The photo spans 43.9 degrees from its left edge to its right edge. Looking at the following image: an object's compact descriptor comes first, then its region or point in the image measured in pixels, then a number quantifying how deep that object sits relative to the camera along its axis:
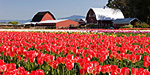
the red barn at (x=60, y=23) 61.38
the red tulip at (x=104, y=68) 2.89
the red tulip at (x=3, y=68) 2.91
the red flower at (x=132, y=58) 3.68
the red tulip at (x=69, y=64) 3.04
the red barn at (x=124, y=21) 48.03
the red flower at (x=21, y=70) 2.75
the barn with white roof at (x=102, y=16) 56.65
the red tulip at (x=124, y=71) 2.59
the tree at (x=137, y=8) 52.22
